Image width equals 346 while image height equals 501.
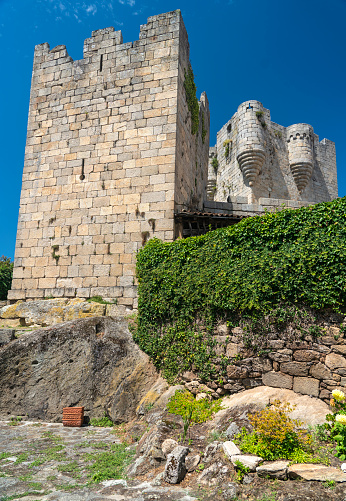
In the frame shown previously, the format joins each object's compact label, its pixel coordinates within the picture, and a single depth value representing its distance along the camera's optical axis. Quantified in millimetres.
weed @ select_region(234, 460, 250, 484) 4207
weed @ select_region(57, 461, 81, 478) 4895
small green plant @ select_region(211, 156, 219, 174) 21562
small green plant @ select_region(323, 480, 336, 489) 3699
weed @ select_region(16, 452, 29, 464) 5385
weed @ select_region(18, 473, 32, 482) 4699
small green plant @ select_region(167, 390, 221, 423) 6020
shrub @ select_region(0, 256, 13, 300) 21047
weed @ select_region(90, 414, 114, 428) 7511
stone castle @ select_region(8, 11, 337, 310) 10312
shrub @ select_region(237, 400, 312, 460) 4492
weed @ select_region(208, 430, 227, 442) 5191
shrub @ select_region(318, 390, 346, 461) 4250
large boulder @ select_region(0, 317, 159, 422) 7852
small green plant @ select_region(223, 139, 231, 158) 20125
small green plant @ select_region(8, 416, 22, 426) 7660
